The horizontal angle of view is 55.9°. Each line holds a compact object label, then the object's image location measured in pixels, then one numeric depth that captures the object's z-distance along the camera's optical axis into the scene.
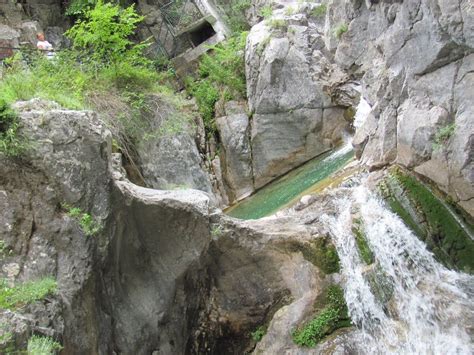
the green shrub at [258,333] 8.10
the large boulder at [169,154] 12.63
